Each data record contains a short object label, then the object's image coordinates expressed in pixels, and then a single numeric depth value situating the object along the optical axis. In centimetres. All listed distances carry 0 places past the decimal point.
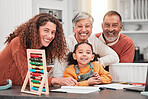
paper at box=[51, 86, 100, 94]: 164
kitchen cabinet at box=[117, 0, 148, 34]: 477
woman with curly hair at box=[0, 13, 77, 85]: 188
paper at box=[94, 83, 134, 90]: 177
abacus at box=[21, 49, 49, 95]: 161
